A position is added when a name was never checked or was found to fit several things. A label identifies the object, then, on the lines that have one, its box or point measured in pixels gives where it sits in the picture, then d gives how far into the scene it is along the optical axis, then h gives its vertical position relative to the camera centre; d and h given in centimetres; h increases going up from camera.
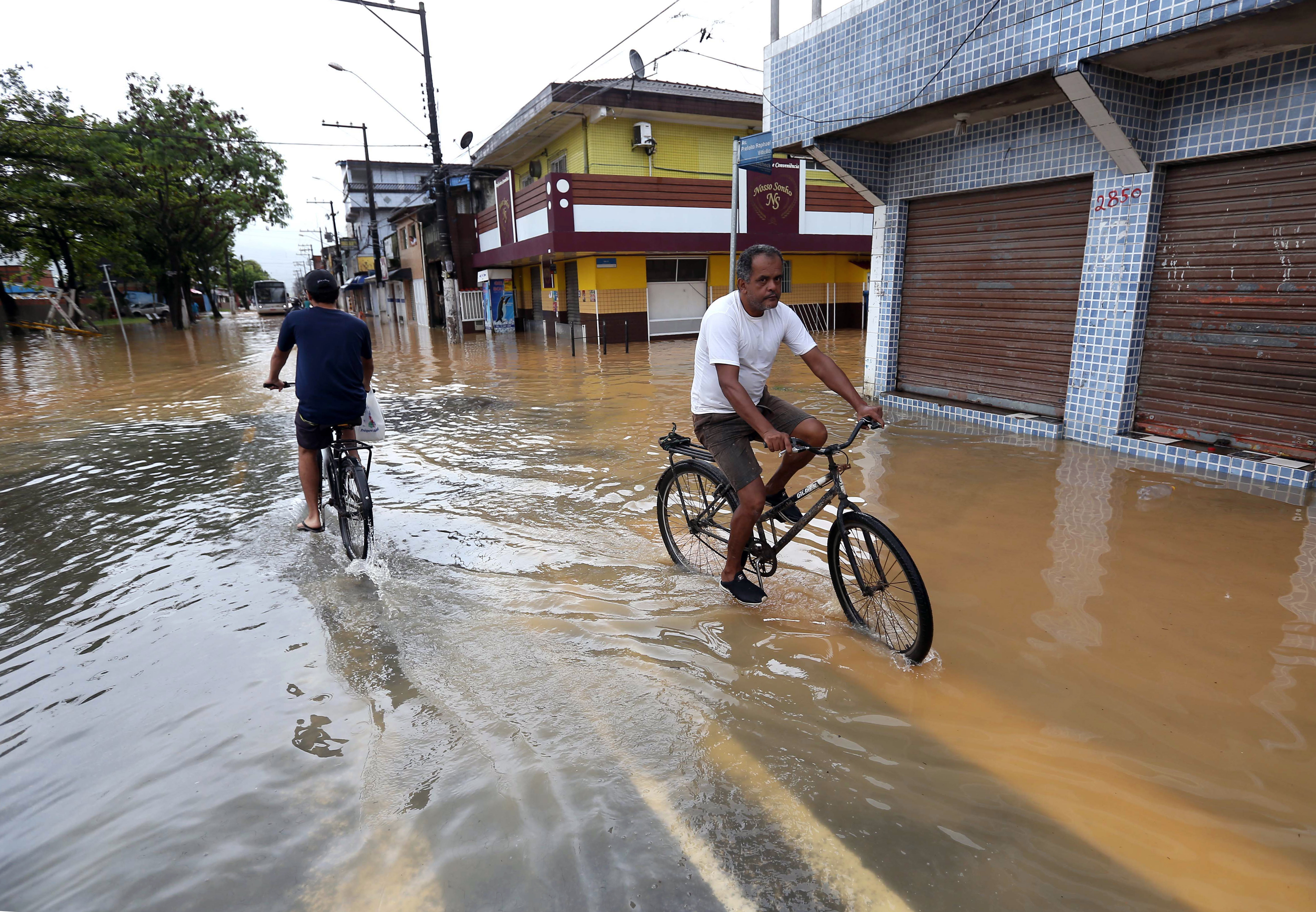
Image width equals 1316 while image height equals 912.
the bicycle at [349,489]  475 -123
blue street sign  974 +206
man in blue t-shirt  469 -37
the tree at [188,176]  3059 +599
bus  6259 +114
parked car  4781 -16
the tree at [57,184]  2288 +428
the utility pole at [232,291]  7338 +222
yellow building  1928 +257
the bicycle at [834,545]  322 -126
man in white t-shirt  346 -43
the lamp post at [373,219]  3441 +427
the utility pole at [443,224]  2105 +272
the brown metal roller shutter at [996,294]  756 +9
